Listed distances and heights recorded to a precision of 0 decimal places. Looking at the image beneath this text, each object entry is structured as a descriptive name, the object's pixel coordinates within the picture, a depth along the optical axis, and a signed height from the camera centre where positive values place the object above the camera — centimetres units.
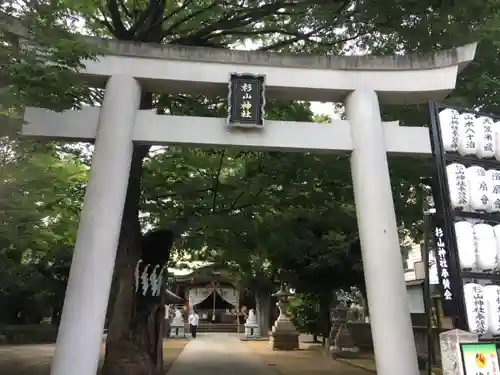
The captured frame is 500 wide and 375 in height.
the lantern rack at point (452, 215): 607 +181
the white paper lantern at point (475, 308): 601 +63
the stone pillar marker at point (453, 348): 562 +16
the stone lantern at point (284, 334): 2128 +95
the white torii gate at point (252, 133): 714 +336
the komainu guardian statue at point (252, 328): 2936 +161
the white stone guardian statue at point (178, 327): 3121 +163
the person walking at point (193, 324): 3136 +184
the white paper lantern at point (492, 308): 615 +65
